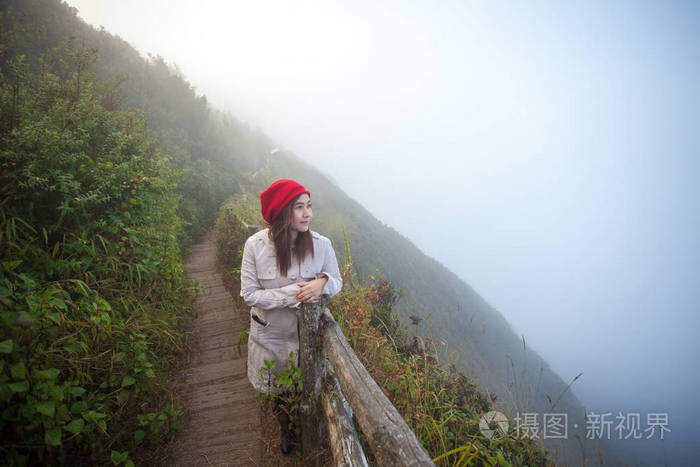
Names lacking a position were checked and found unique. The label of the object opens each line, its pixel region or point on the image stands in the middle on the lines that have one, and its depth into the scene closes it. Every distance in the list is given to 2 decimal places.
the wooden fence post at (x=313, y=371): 2.13
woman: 2.29
